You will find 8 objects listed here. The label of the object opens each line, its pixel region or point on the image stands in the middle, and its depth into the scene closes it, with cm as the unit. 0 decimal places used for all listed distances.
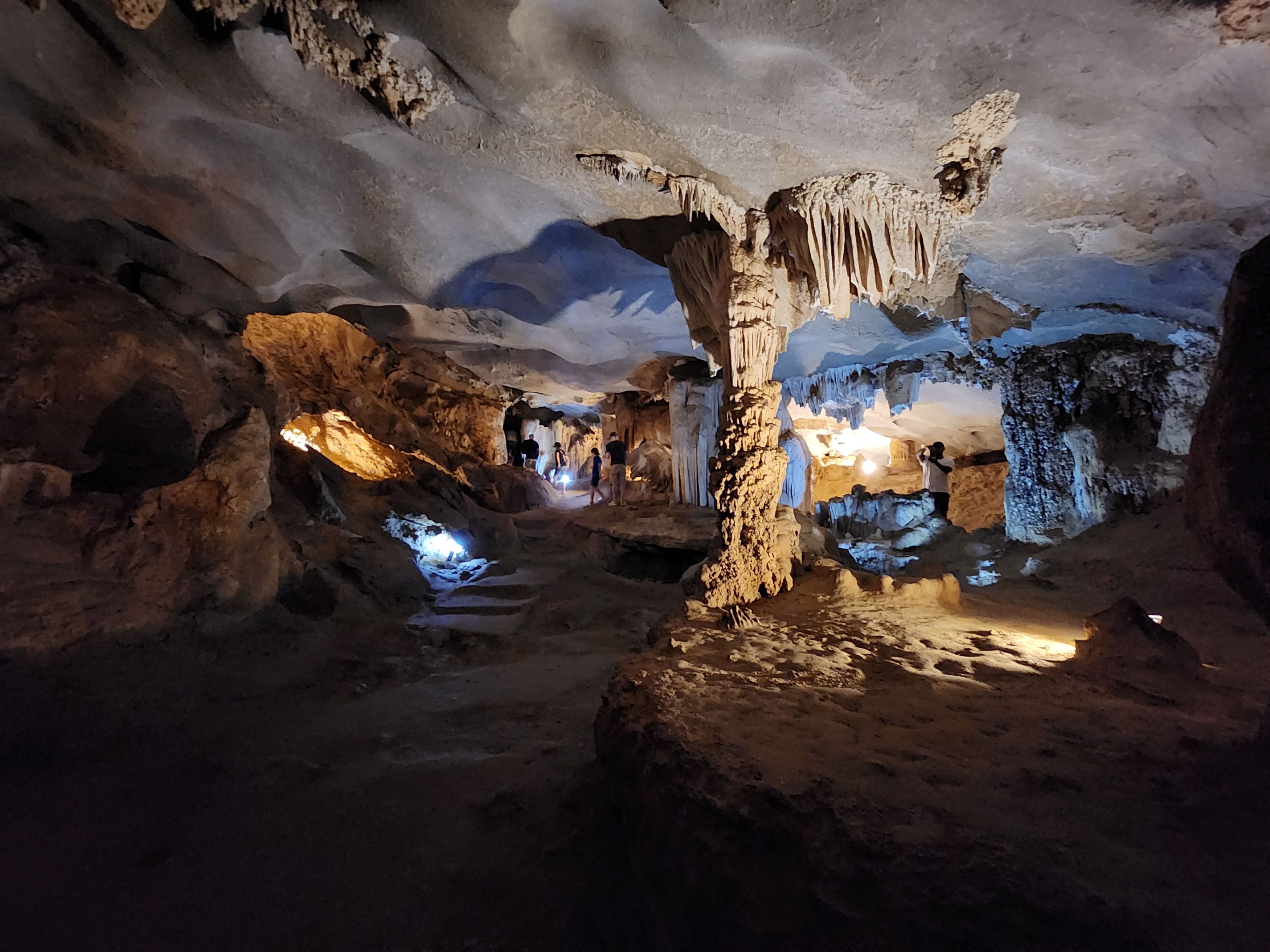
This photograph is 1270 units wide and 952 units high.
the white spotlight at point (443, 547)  1034
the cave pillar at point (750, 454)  620
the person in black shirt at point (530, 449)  2106
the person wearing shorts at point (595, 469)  1944
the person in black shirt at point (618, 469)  1579
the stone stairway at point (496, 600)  757
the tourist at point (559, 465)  2297
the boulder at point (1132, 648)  376
